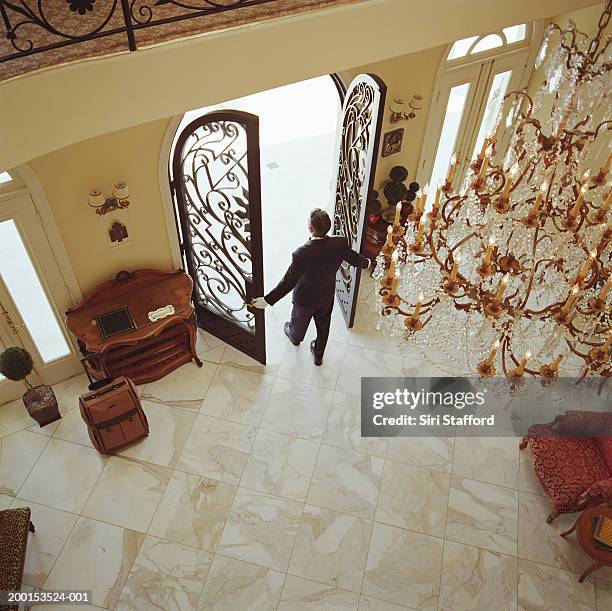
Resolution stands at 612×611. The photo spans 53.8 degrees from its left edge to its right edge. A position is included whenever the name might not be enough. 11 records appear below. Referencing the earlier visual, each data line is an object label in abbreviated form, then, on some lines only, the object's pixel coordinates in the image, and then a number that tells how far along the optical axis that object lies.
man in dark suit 5.18
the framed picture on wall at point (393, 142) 6.55
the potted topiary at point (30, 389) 5.15
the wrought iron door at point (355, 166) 5.16
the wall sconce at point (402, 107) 6.29
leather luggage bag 5.22
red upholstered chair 4.98
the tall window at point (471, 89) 6.47
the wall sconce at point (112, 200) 4.93
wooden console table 5.44
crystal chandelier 3.35
